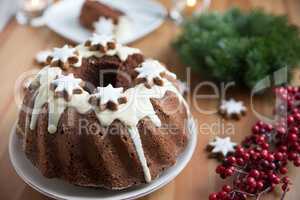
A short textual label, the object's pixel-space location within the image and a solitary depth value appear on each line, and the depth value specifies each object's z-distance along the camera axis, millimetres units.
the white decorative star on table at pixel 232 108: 1310
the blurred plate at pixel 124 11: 1565
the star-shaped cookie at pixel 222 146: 1184
